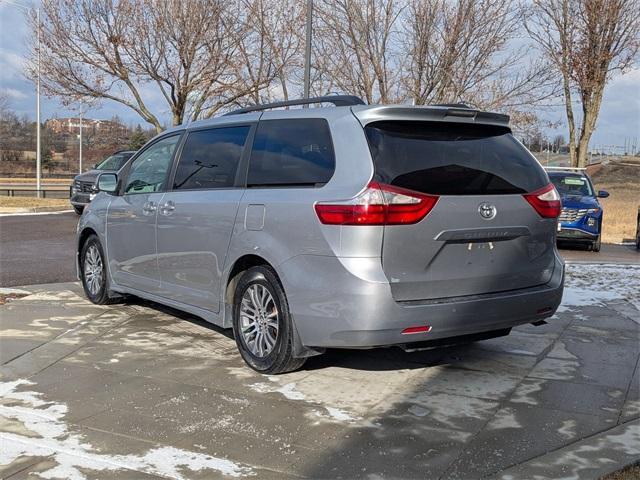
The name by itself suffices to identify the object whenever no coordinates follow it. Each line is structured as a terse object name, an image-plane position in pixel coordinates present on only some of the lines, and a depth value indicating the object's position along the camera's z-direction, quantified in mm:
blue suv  13602
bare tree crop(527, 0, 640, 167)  19703
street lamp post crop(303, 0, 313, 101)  14367
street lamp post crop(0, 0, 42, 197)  21759
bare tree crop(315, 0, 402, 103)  18250
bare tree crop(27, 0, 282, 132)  20062
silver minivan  4105
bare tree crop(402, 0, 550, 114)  17234
